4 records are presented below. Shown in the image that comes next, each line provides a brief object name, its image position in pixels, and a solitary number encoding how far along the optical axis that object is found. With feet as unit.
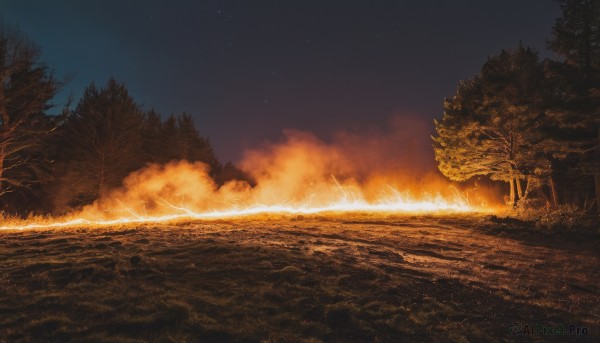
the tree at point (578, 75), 66.69
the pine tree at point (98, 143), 105.70
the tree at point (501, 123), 83.30
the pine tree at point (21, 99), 75.51
